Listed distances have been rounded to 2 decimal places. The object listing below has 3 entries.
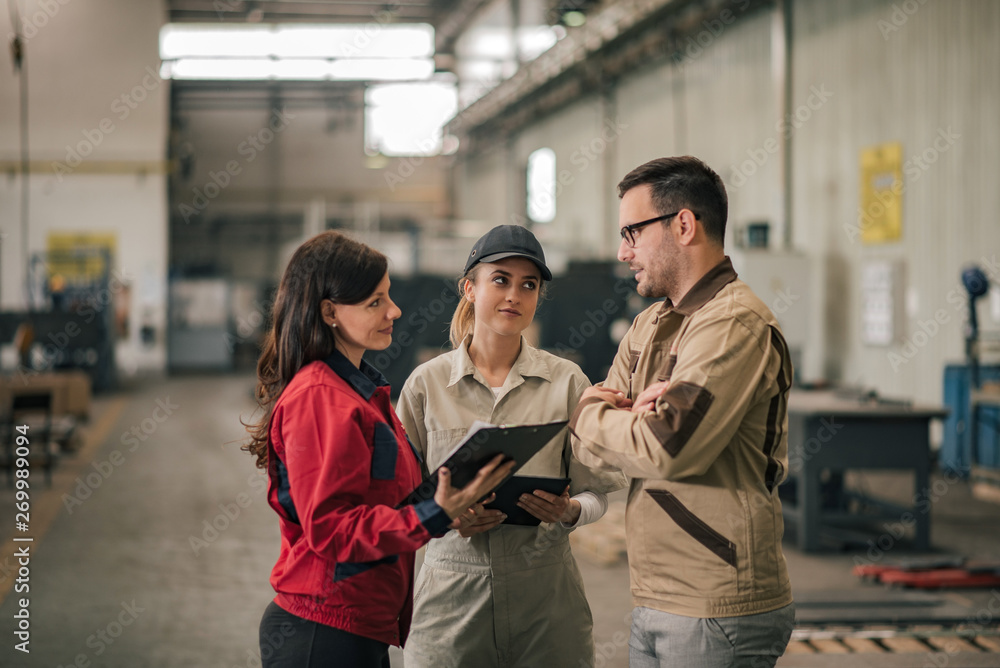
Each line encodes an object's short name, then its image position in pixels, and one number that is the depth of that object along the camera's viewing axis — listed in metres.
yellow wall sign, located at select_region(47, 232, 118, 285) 17.45
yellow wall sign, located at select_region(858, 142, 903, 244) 8.91
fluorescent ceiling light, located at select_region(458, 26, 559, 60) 18.09
